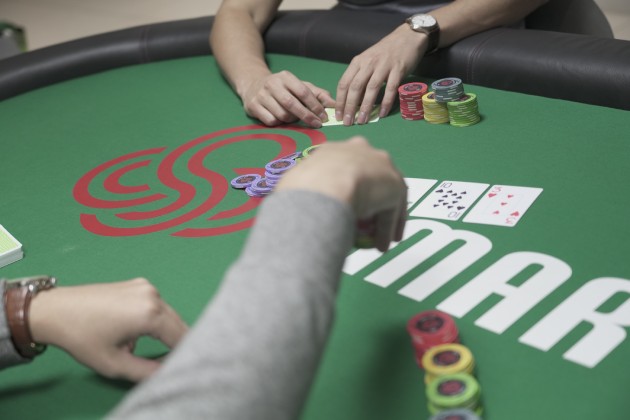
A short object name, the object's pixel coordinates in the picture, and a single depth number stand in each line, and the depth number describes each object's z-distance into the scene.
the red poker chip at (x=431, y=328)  1.16
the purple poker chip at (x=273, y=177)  1.78
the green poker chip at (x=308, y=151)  1.90
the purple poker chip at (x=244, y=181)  1.83
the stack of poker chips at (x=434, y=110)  1.98
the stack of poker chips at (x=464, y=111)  1.93
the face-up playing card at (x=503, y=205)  1.52
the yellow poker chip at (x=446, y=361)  1.10
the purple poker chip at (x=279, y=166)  1.80
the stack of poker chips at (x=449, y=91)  1.95
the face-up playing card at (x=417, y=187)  1.65
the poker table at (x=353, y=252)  1.13
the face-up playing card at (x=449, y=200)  1.57
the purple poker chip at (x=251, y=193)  1.78
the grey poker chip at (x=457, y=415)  0.98
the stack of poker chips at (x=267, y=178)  1.78
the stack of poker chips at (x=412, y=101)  2.05
